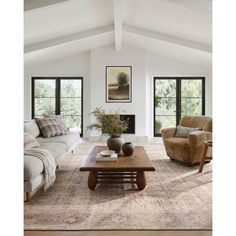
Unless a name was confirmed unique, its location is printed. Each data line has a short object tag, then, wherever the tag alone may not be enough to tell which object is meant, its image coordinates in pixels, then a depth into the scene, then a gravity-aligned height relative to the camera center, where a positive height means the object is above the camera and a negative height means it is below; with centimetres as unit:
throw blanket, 396 -71
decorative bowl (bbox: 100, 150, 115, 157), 442 -63
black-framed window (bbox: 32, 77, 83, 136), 991 +42
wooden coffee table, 389 -75
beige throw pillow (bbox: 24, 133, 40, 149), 459 -49
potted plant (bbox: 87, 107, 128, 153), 482 -30
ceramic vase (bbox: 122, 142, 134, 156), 466 -60
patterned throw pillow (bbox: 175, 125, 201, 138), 612 -42
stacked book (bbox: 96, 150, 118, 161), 434 -66
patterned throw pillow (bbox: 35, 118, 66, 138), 634 -35
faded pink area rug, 292 -110
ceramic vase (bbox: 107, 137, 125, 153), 486 -54
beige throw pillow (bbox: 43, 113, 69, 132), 704 -20
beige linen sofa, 346 -64
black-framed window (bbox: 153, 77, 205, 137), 990 +38
